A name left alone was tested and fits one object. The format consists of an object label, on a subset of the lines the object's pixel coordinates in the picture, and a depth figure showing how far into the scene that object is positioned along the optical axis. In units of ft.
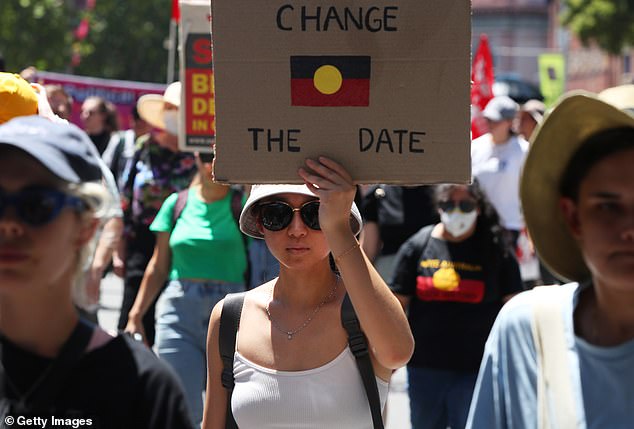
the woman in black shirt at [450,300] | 34.41
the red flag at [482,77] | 75.54
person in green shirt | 34.81
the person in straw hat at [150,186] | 44.18
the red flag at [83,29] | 295.64
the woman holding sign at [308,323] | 19.37
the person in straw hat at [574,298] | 14.48
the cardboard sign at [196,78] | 40.30
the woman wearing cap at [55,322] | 14.20
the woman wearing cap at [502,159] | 54.20
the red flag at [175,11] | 60.60
